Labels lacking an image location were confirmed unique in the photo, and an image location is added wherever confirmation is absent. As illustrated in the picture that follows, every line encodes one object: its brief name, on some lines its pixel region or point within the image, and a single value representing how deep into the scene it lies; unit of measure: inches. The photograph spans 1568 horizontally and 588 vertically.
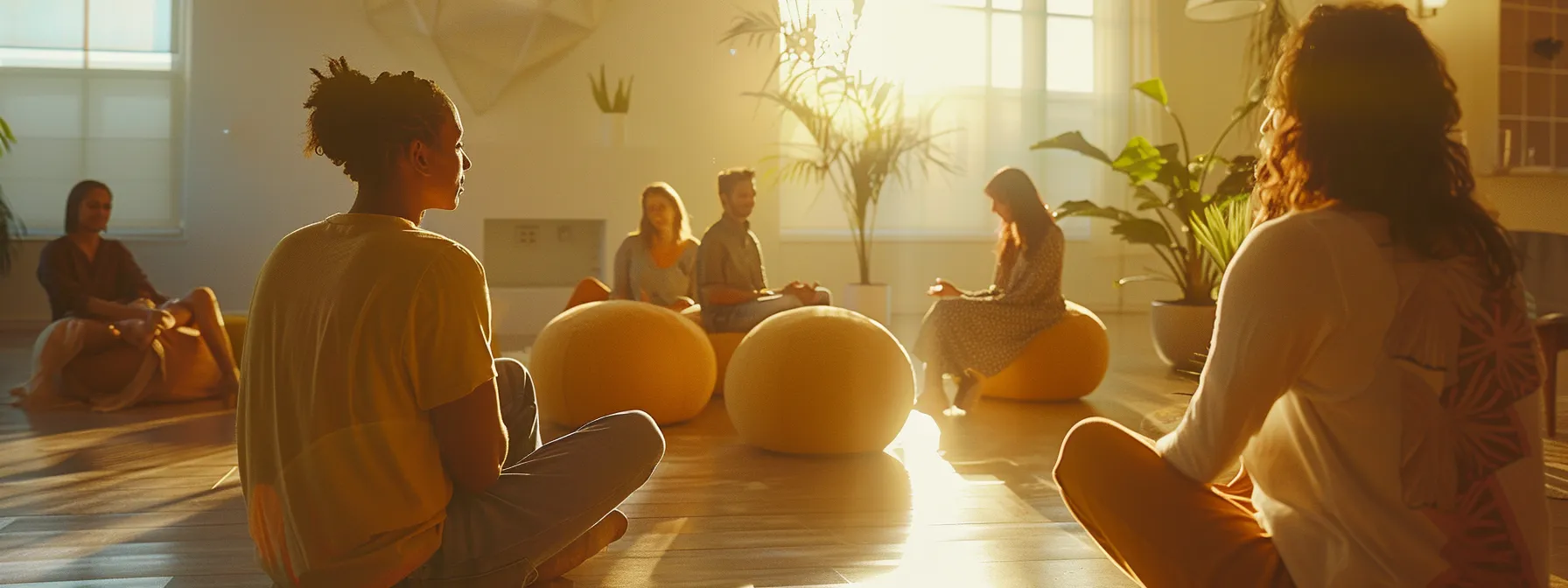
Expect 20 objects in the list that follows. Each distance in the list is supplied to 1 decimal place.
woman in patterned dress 196.1
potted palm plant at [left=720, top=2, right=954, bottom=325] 297.9
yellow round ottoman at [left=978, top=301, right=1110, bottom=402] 197.6
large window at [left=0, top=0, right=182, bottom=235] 320.5
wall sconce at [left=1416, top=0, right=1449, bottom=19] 334.3
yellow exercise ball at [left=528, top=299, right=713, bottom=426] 164.4
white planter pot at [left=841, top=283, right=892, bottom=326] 299.3
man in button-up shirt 206.4
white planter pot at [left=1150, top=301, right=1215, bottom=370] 239.9
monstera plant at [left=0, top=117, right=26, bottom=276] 302.2
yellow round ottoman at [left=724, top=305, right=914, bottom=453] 144.7
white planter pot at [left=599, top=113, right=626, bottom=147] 316.8
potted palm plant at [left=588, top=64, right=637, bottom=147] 316.8
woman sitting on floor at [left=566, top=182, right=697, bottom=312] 229.9
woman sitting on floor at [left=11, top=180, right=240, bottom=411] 186.7
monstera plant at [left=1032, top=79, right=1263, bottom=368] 241.6
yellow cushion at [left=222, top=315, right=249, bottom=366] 215.9
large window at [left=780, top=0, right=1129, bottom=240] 366.9
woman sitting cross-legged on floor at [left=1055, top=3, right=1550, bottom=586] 53.7
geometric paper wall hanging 314.0
